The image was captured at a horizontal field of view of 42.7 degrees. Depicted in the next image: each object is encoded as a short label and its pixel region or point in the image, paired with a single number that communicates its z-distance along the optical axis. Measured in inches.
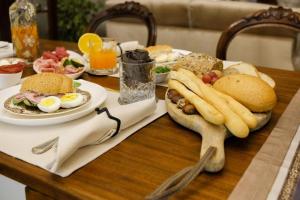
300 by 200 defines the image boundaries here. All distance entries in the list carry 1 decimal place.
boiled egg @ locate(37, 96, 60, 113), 33.0
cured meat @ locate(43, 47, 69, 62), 49.0
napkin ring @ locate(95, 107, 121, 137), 30.6
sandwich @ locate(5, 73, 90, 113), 33.6
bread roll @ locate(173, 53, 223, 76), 41.1
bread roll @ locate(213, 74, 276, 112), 32.4
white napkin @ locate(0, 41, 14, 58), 56.9
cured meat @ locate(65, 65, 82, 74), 45.4
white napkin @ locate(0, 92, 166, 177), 26.5
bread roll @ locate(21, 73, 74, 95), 36.6
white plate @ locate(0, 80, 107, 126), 31.8
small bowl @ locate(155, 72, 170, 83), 44.0
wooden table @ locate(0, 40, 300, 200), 24.1
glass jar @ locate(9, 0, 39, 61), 51.1
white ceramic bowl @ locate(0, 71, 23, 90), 41.9
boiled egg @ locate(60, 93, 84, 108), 33.9
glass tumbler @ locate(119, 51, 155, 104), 37.4
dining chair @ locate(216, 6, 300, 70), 55.6
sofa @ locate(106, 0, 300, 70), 85.7
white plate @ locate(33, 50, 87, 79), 45.0
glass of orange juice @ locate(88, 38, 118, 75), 47.7
